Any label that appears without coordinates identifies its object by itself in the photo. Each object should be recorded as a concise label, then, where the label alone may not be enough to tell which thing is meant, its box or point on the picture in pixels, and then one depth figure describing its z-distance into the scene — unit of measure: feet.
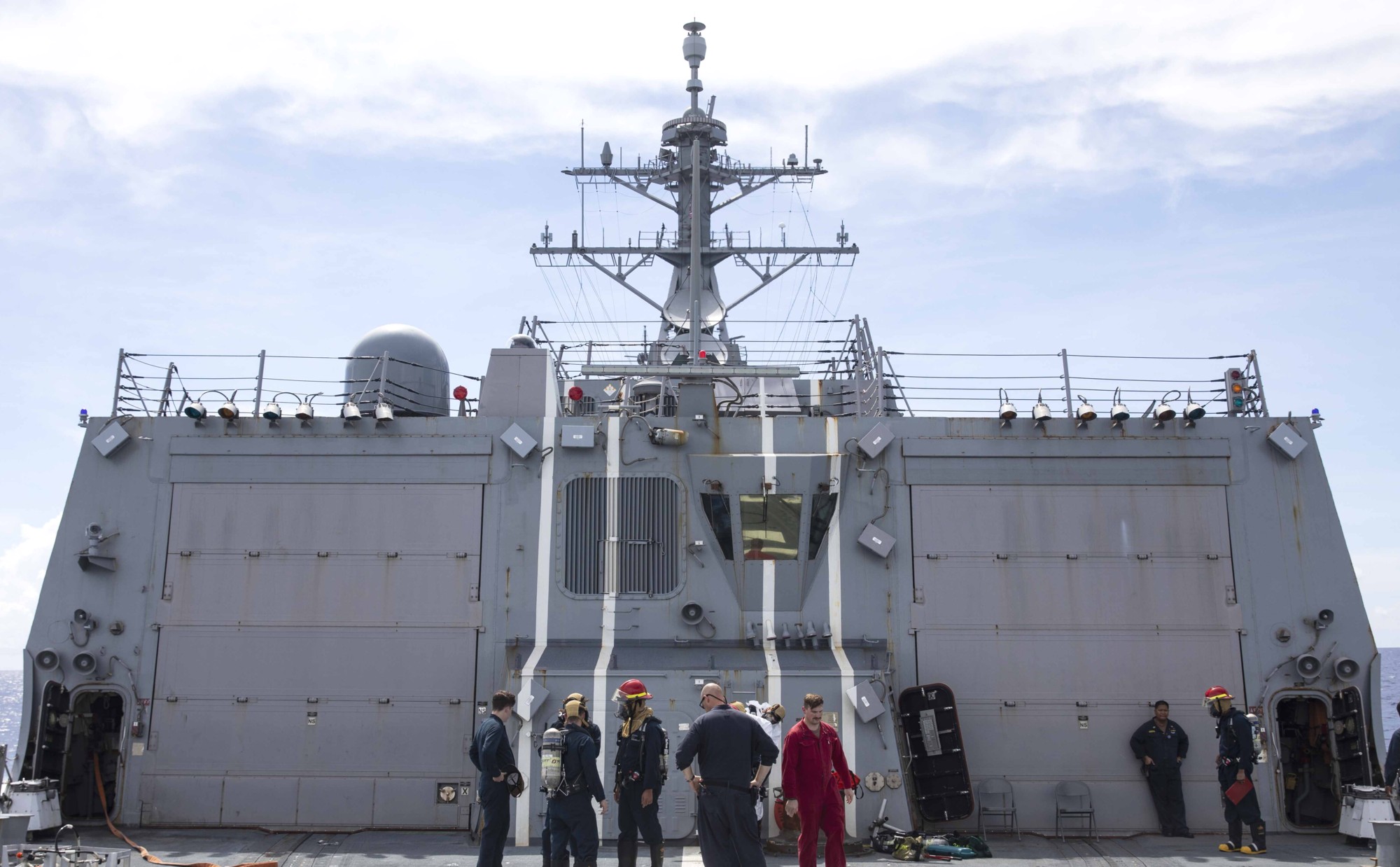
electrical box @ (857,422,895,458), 39.45
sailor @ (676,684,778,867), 25.23
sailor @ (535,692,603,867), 27.52
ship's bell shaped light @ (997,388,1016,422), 40.11
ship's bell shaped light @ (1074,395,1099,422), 40.14
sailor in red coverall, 26.45
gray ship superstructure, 37.55
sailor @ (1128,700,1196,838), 36.70
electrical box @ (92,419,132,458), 40.06
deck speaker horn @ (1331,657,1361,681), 37.73
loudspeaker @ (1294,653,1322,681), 38.09
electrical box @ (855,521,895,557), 38.60
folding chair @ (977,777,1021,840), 36.86
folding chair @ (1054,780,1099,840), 36.91
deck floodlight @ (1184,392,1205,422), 40.16
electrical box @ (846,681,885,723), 35.37
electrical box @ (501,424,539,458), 39.42
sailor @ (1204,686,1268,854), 33.94
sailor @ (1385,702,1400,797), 31.76
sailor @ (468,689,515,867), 28.19
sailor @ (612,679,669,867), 28.14
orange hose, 35.86
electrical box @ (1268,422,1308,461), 39.96
